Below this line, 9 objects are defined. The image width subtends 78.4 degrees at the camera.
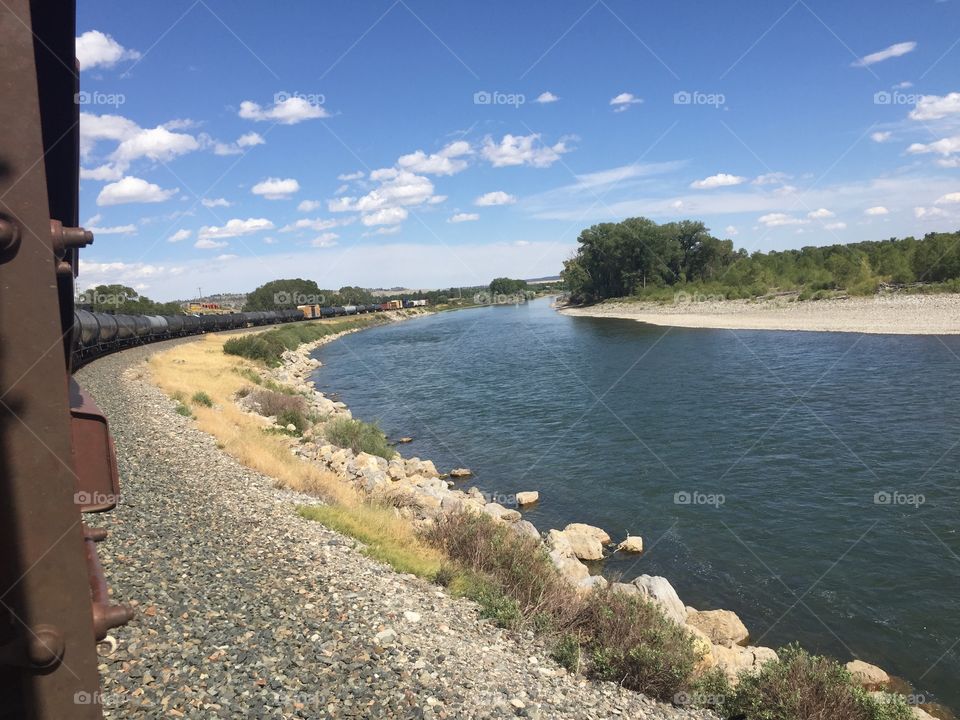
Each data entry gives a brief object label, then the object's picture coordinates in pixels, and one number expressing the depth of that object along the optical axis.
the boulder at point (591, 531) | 15.28
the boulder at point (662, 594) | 10.91
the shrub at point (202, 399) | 23.32
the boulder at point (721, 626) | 10.95
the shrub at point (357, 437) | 22.18
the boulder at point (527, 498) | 18.14
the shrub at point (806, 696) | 7.41
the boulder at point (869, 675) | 9.59
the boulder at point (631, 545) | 14.78
